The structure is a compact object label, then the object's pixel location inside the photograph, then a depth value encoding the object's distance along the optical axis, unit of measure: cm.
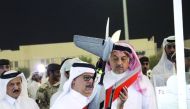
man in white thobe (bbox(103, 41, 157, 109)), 345
